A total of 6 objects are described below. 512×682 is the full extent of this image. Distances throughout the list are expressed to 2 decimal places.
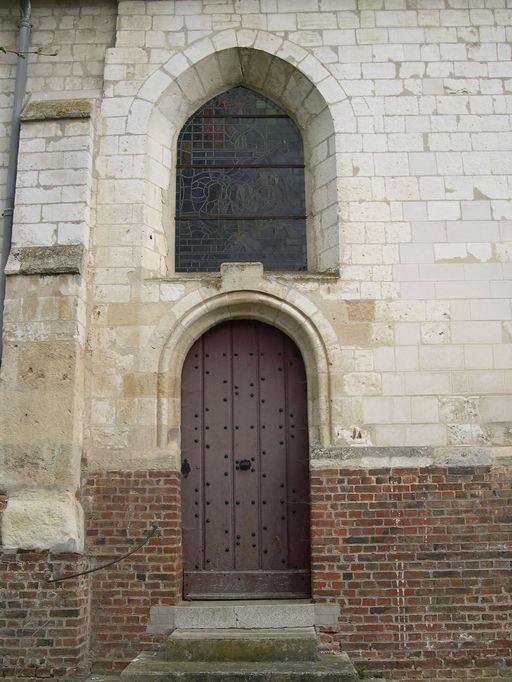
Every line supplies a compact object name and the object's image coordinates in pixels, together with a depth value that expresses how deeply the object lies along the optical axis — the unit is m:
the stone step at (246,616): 5.96
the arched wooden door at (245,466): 6.48
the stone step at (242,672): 5.18
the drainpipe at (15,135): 6.62
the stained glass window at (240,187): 7.15
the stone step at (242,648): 5.57
